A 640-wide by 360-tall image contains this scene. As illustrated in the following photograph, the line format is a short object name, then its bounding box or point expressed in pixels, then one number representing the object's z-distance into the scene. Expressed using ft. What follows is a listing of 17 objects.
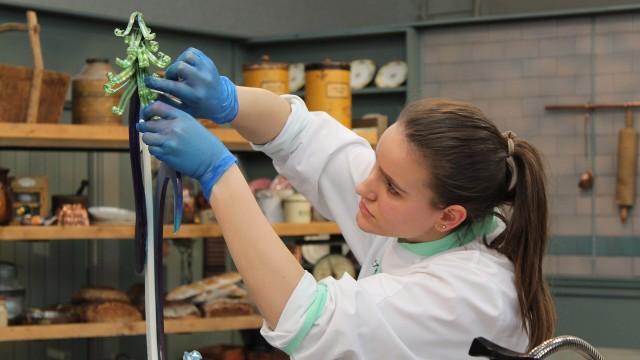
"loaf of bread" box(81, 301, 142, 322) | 11.19
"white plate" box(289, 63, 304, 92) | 17.44
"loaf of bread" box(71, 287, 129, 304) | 11.59
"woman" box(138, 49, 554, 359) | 4.50
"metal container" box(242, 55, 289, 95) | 11.99
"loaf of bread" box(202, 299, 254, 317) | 11.83
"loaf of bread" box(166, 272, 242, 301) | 11.97
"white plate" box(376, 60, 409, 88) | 17.13
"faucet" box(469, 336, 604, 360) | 3.94
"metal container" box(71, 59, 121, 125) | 11.12
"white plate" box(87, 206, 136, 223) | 11.44
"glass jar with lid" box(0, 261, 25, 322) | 11.06
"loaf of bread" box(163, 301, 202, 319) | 11.66
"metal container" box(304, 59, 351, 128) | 12.12
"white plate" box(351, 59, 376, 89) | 17.22
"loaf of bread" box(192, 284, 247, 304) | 12.07
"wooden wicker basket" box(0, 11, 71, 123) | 10.57
